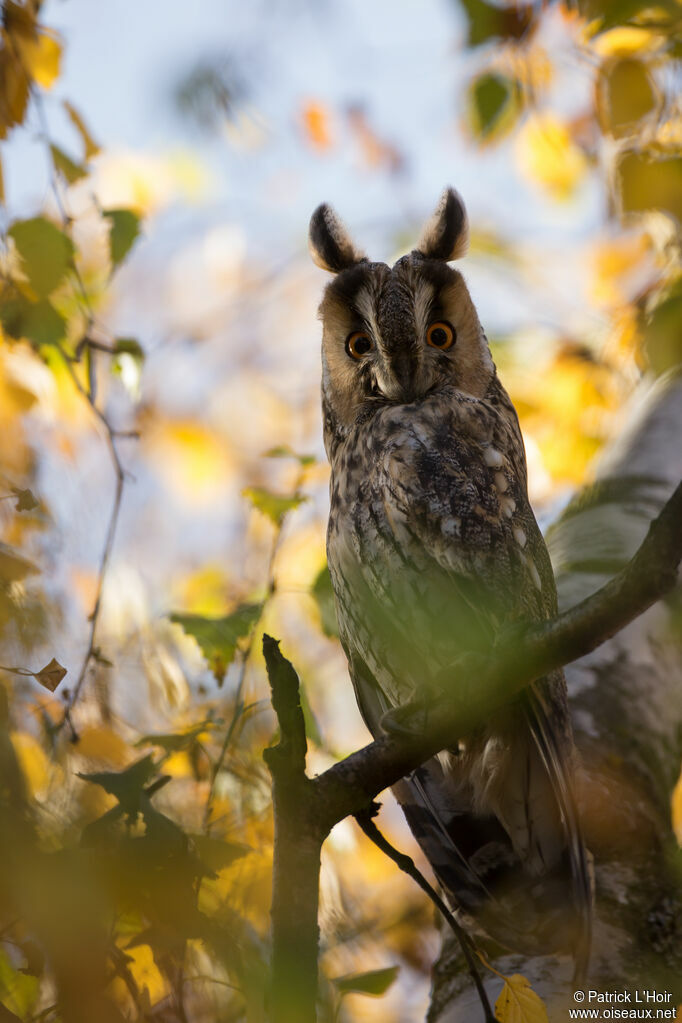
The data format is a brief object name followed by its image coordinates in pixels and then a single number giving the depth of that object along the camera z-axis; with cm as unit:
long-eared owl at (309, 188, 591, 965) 800
